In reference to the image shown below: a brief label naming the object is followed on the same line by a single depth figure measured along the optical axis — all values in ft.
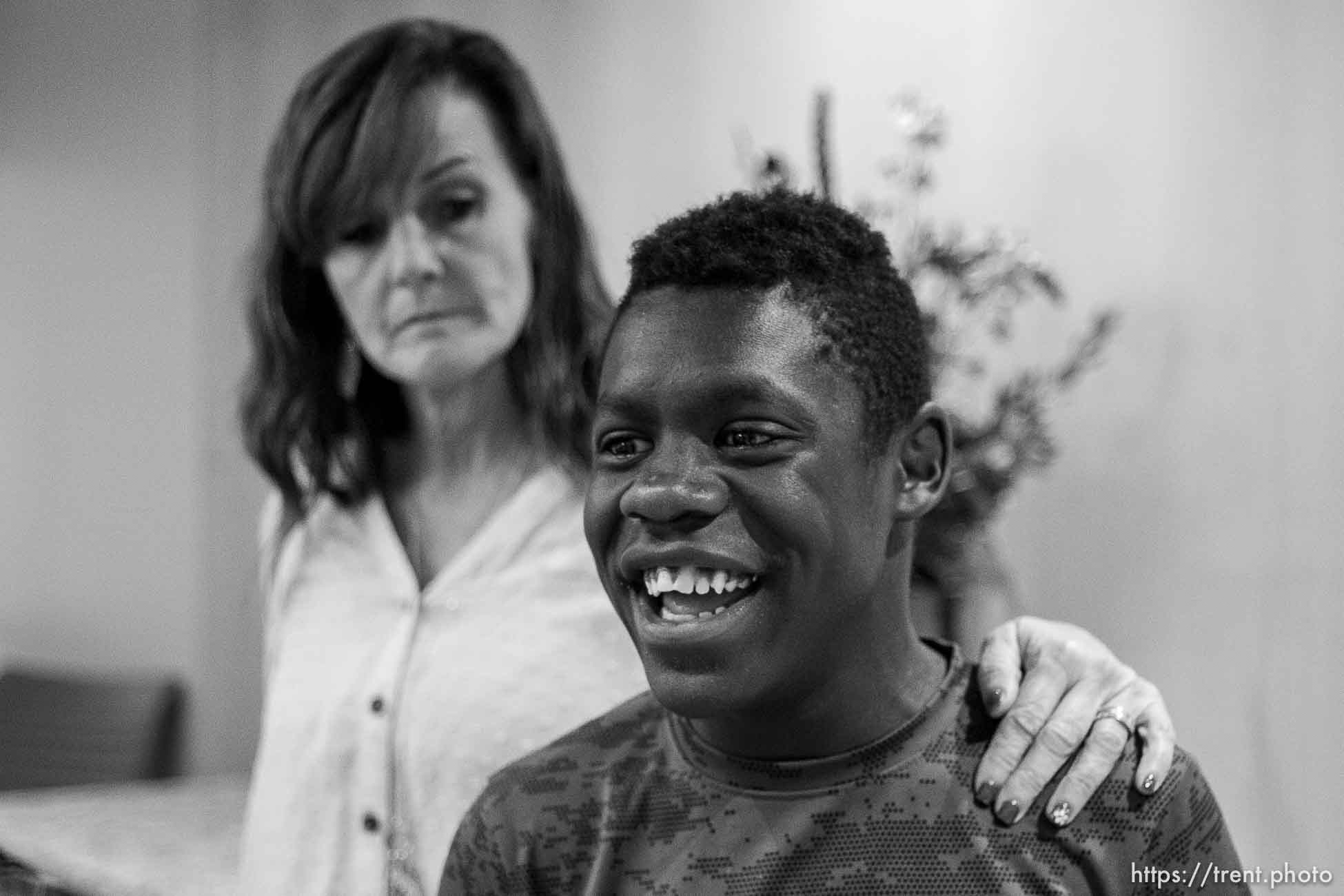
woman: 4.54
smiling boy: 2.92
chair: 12.25
